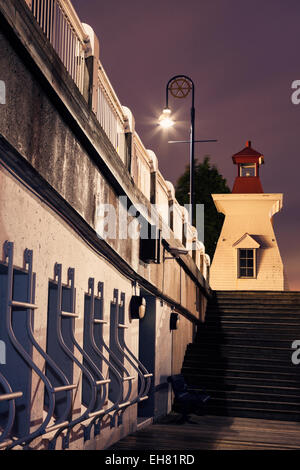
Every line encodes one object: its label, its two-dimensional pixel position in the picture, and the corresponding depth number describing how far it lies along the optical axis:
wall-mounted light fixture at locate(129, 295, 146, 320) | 10.12
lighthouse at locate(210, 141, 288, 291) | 30.23
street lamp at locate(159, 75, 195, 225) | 19.50
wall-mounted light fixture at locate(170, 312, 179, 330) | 14.07
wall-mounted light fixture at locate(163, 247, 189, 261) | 12.93
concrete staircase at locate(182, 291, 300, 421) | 14.80
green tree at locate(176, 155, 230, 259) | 38.53
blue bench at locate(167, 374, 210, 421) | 12.75
